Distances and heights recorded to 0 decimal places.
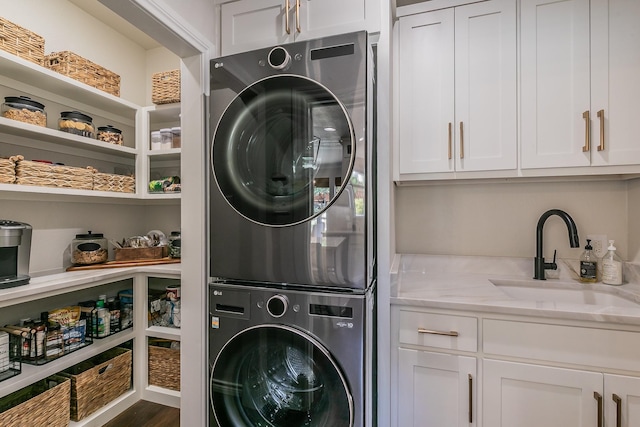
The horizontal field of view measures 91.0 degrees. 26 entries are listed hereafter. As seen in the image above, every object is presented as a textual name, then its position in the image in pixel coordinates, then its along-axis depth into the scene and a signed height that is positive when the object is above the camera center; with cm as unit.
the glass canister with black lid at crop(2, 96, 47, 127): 160 +54
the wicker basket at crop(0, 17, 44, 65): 154 +88
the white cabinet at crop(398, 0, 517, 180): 158 +64
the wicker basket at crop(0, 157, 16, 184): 152 +21
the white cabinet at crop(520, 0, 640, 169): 142 +61
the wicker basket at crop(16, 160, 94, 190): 161 +21
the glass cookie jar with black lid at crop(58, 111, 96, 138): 188 +54
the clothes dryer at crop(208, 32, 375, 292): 113 +18
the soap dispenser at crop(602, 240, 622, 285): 153 -28
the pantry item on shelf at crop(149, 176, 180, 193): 221 +19
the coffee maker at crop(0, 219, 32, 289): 146 -20
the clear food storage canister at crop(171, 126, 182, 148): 225 +53
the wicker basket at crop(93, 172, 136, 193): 198 +20
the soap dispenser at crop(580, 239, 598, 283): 159 -28
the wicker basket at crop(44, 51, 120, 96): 185 +88
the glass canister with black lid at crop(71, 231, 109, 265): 200 -24
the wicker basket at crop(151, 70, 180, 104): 216 +87
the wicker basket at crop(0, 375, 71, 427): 149 -98
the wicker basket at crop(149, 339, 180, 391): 211 -105
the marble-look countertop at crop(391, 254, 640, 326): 119 -37
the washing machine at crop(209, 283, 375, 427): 112 -55
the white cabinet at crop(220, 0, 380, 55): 127 +82
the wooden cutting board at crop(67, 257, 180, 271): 198 -34
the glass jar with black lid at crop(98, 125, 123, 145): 208 +52
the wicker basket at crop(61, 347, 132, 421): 179 -102
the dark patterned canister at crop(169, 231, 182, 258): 226 -25
